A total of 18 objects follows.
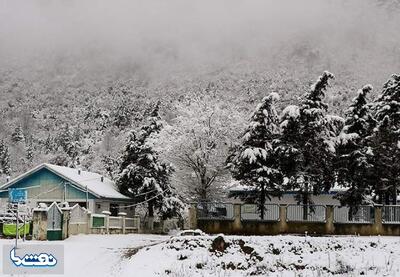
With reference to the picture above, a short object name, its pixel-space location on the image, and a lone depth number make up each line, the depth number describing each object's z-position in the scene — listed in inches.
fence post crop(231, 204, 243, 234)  1289.4
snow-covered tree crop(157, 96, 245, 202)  1747.0
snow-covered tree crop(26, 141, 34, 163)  4785.9
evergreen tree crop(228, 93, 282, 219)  1379.2
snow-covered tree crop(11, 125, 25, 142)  5398.6
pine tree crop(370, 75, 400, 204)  1333.0
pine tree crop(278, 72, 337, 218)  1378.0
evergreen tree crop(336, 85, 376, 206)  1364.4
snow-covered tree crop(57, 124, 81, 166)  3756.2
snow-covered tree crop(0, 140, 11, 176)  3805.1
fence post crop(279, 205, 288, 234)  1261.1
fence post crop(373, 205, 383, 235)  1221.1
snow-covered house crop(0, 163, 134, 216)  1715.1
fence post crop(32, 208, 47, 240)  1230.9
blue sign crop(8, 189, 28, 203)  1175.6
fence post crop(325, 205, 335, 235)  1239.5
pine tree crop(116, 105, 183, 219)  1867.6
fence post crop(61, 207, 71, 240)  1250.1
